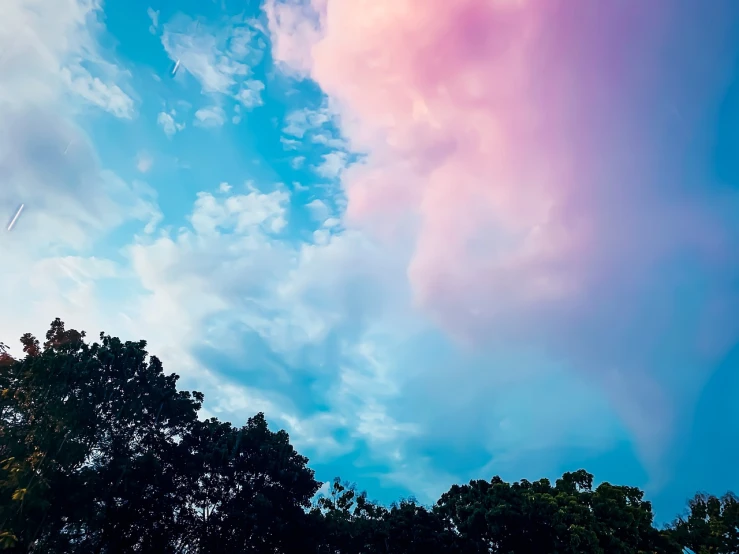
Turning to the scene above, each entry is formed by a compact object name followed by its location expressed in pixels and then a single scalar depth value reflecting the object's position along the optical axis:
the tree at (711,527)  31.55
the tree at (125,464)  21.92
